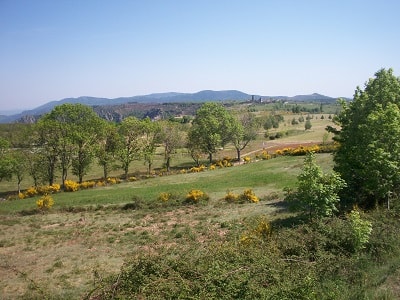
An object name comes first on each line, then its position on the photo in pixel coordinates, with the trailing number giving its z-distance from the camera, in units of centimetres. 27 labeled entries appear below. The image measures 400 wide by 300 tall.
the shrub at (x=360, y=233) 1257
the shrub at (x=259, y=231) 1412
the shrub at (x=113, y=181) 5047
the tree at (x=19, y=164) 5066
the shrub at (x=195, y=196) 3235
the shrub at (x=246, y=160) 6136
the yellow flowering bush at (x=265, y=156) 5988
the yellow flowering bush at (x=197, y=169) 5572
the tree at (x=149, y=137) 5794
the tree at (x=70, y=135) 5094
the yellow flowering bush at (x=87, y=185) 4766
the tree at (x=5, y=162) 4960
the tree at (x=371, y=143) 1898
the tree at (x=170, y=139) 6228
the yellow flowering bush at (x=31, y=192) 4436
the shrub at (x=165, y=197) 3297
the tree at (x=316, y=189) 1767
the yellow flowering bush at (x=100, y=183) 4866
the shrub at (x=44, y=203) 3344
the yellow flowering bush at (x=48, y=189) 4491
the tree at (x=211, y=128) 6291
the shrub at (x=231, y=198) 3195
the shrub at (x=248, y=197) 3154
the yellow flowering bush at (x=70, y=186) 4602
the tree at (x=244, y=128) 6538
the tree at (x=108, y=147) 5341
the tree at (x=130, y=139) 5522
